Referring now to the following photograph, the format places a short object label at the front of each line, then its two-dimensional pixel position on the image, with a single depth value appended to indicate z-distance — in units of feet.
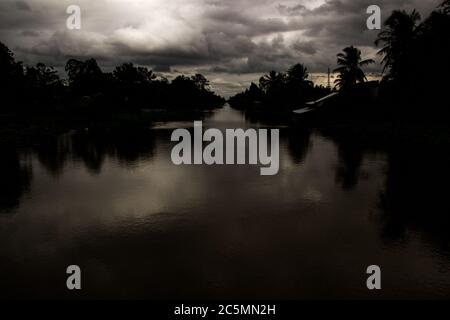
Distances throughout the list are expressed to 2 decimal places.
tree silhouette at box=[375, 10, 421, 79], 117.08
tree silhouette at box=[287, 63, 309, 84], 269.64
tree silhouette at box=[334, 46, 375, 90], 180.14
